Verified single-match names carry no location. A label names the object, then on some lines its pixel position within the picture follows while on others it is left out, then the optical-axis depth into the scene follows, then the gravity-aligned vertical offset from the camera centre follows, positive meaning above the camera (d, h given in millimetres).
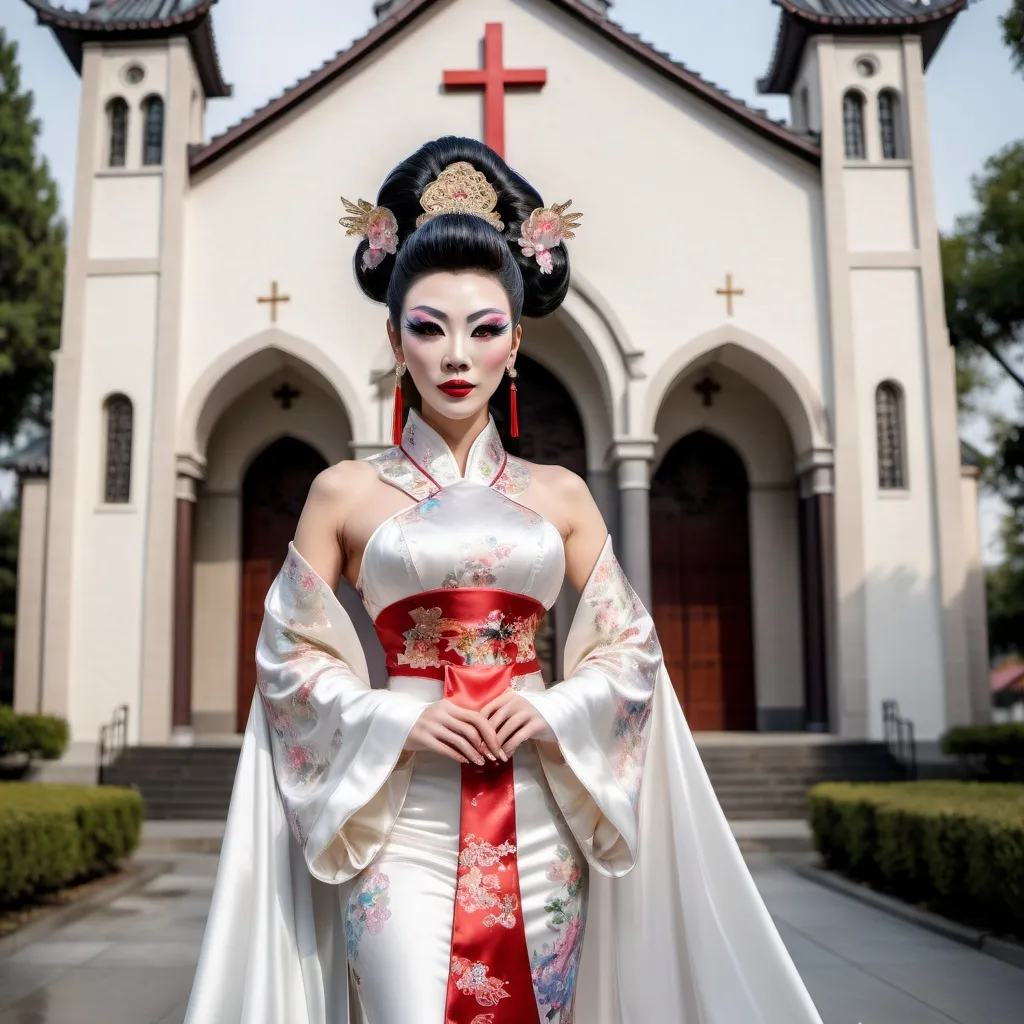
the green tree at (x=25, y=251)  22562 +8542
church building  13898 +4727
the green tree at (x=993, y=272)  21656 +7712
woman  2334 -192
